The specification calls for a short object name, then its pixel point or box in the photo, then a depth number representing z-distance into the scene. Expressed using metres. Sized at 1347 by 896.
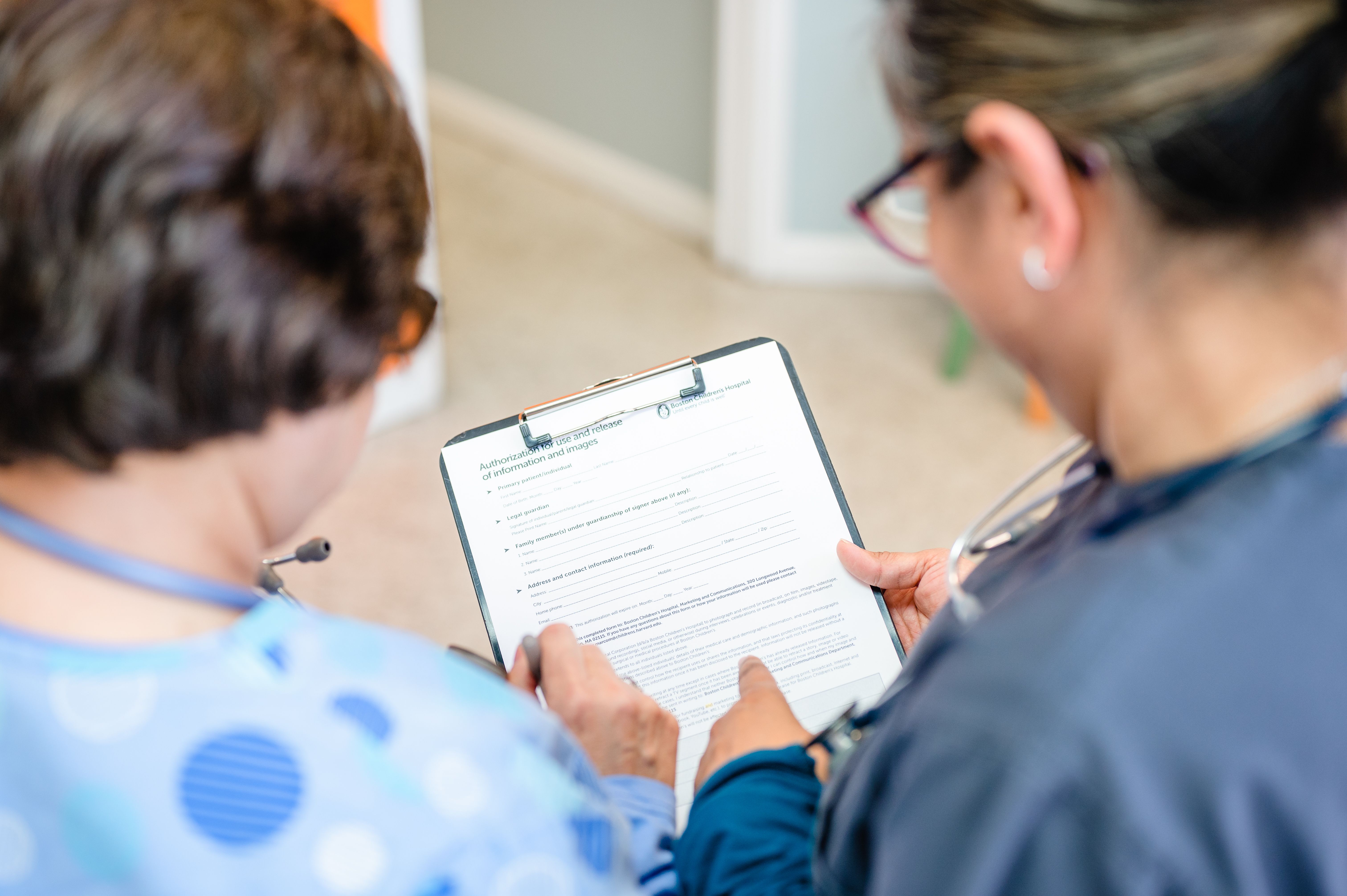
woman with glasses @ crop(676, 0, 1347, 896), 0.47
